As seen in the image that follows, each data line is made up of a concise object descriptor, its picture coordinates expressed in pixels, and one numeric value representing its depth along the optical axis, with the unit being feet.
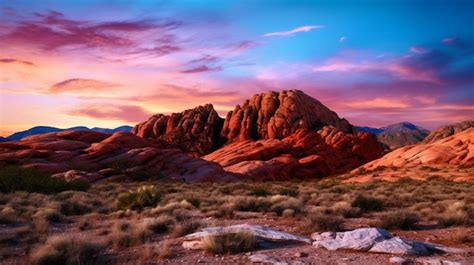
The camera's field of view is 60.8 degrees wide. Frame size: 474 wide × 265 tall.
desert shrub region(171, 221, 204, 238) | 36.54
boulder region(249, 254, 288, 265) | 27.09
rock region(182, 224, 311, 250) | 32.60
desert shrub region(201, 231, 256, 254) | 29.76
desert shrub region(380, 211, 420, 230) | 43.16
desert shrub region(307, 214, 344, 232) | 39.17
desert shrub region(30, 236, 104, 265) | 26.53
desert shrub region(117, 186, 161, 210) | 60.74
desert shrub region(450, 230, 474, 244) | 35.60
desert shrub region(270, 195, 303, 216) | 53.88
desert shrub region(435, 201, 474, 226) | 45.12
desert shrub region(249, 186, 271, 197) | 82.17
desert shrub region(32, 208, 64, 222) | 48.54
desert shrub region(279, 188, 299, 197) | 82.86
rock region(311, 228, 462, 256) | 29.99
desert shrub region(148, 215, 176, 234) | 39.28
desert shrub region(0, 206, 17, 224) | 46.55
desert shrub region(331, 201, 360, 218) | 52.09
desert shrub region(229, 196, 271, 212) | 57.75
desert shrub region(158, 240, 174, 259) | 28.49
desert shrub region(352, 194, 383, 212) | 59.31
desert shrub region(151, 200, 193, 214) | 52.28
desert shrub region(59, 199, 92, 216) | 56.48
